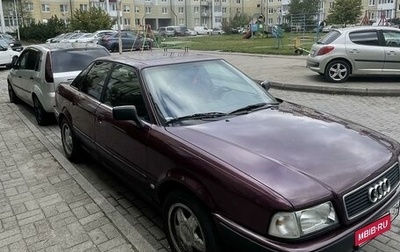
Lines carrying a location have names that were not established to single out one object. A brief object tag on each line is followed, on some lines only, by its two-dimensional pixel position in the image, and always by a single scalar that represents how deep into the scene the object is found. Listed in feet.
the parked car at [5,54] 61.33
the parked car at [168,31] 215.72
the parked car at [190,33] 236.43
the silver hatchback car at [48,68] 23.86
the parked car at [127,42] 100.48
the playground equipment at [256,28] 136.12
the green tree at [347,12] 163.02
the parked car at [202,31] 259.19
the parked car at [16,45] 89.47
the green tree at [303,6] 232.71
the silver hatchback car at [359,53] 34.12
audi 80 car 7.50
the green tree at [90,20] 150.82
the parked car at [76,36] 111.79
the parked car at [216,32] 254.55
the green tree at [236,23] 236.18
